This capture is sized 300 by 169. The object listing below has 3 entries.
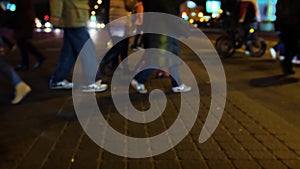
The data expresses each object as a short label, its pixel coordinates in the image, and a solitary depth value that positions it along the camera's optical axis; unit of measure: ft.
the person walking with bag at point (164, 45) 19.48
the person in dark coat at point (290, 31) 21.75
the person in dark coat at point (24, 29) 27.78
